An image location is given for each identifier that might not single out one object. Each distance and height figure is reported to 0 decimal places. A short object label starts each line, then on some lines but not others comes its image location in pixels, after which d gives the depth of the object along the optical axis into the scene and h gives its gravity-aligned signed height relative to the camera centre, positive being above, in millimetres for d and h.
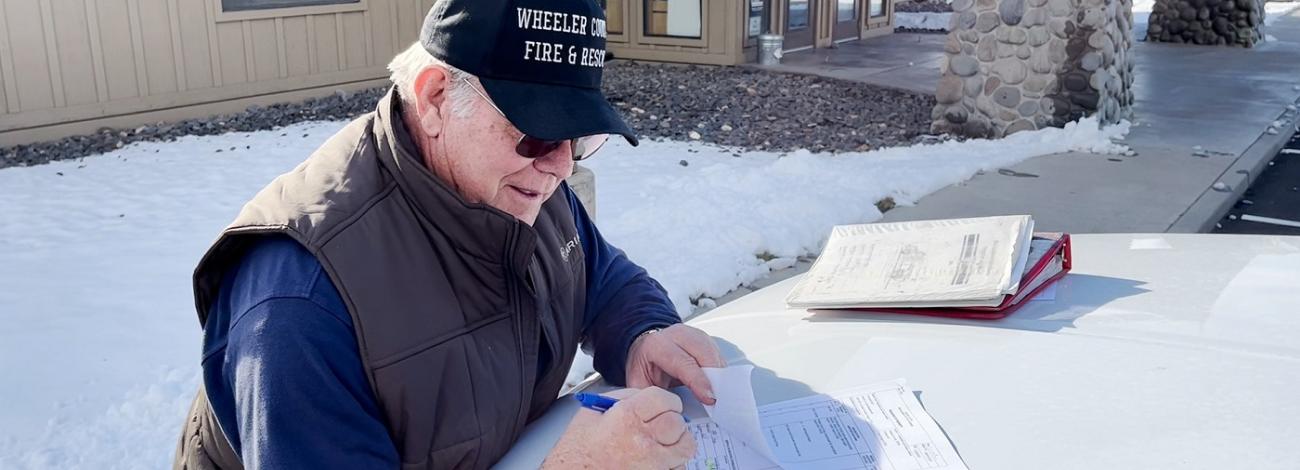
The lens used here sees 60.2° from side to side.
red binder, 1992 -663
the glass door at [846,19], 14938 -1236
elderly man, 1356 -443
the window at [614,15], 13484 -1063
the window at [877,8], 15780 -1147
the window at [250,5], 9473 -676
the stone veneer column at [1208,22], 14781 -1274
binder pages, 2038 -635
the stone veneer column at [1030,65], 8305 -1030
